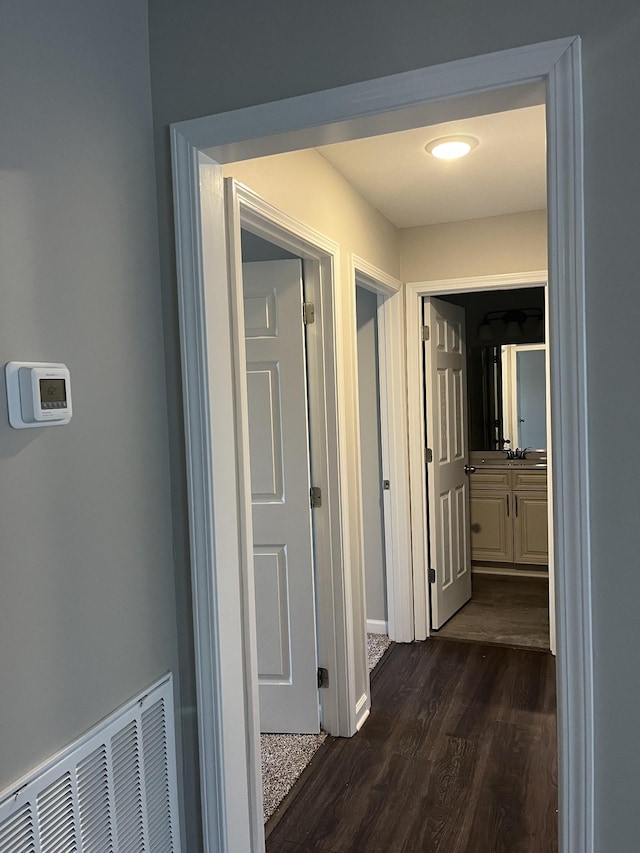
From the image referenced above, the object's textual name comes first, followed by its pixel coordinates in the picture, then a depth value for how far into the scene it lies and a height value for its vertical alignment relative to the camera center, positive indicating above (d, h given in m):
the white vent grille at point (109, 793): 1.19 -0.78
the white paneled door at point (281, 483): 2.75 -0.36
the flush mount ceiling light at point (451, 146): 2.51 +0.96
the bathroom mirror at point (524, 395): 5.21 -0.04
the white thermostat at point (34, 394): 1.18 +0.02
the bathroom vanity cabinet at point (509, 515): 5.03 -0.96
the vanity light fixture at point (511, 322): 5.22 +0.56
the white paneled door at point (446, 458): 4.02 -0.42
